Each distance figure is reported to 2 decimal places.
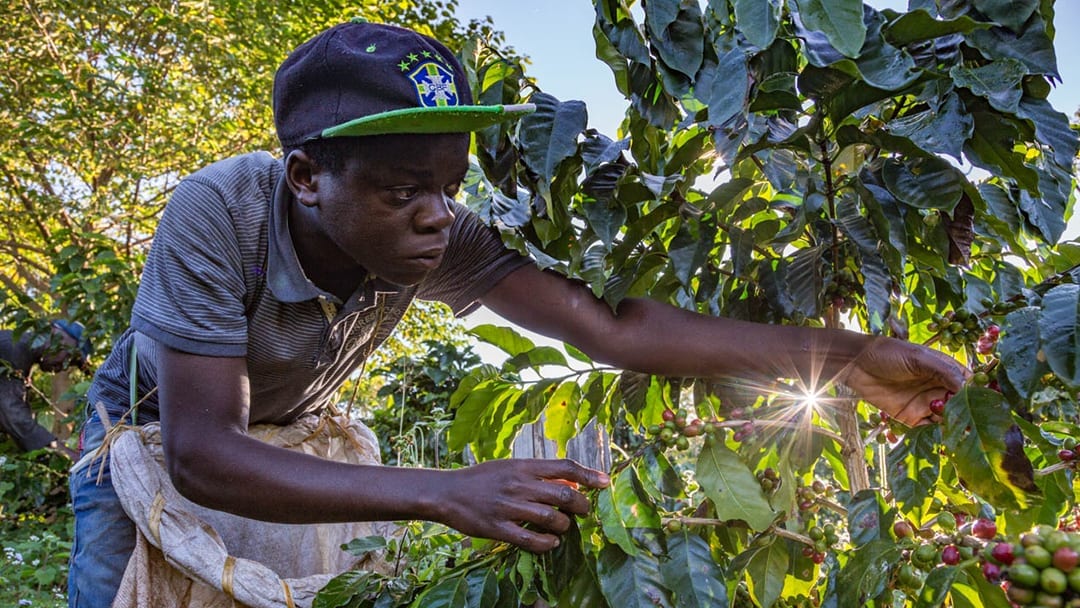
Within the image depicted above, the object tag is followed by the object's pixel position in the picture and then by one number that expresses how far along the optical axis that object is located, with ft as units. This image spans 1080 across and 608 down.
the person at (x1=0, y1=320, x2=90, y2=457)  19.33
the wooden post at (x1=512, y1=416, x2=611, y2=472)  10.69
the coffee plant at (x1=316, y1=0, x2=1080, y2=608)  3.28
